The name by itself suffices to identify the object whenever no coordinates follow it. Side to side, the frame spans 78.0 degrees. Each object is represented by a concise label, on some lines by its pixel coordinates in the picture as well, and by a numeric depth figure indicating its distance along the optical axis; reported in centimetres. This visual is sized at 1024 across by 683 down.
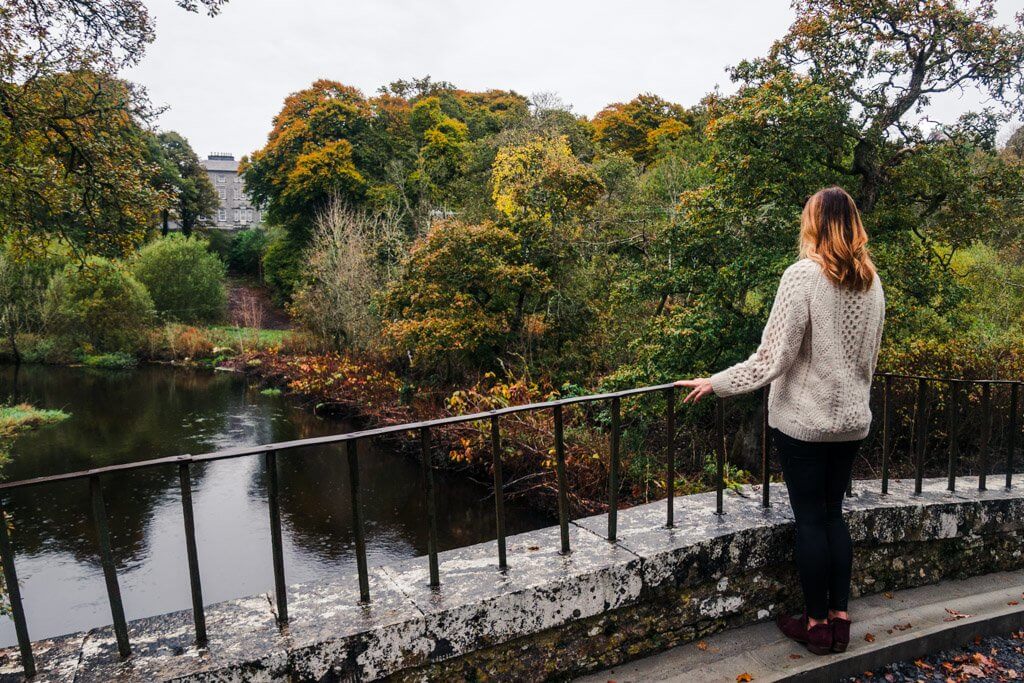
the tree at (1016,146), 1653
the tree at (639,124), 3472
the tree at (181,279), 3095
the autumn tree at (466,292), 1222
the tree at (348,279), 1883
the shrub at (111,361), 2539
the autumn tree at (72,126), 557
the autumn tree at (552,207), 1233
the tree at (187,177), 4175
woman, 232
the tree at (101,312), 2525
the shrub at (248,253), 4416
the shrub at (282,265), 3491
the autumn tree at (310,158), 3275
